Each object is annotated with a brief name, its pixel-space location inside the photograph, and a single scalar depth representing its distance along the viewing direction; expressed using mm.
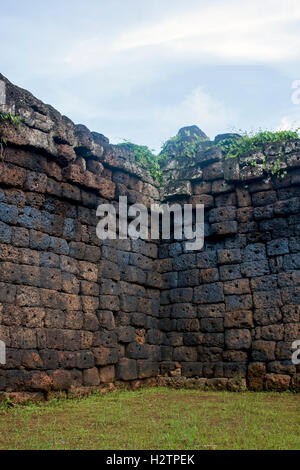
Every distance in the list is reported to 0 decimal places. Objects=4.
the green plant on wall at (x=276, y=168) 9367
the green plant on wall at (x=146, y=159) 10662
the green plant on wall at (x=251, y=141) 9812
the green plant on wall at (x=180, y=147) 10844
